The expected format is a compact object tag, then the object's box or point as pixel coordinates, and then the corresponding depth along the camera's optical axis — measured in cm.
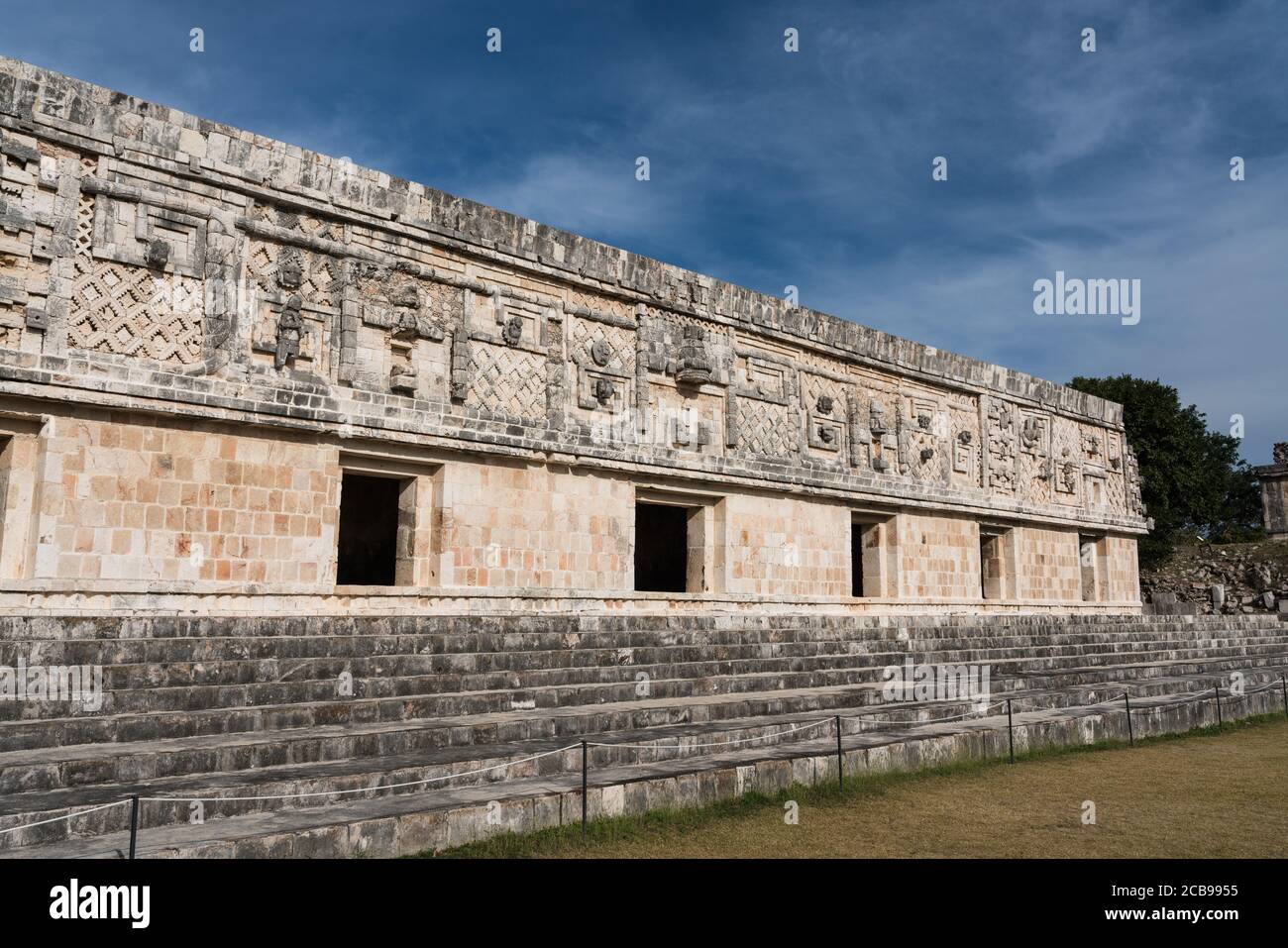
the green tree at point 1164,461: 2984
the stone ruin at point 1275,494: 3362
